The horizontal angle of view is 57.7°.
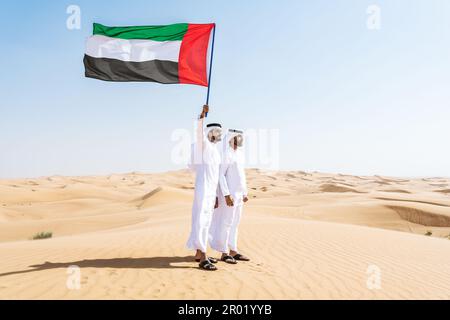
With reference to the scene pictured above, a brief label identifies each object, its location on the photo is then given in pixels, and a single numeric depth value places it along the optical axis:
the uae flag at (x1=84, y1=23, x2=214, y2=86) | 7.46
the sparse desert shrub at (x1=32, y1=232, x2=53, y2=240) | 14.32
